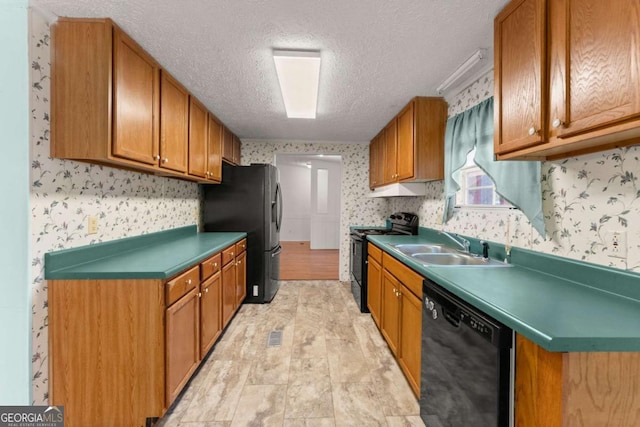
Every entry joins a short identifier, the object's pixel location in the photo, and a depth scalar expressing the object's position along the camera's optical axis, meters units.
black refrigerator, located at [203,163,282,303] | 3.40
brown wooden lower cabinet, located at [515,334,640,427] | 0.81
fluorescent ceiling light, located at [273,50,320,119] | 1.81
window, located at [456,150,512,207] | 2.08
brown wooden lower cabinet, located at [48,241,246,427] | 1.44
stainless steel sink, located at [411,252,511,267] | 1.95
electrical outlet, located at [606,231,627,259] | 1.14
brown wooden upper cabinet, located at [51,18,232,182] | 1.47
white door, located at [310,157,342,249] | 7.60
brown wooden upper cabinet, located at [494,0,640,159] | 0.87
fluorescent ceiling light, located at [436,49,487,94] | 1.76
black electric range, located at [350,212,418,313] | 3.16
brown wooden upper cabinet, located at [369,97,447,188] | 2.57
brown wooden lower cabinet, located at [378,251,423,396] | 1.71
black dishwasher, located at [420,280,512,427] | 0.97
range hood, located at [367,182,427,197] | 2.95
